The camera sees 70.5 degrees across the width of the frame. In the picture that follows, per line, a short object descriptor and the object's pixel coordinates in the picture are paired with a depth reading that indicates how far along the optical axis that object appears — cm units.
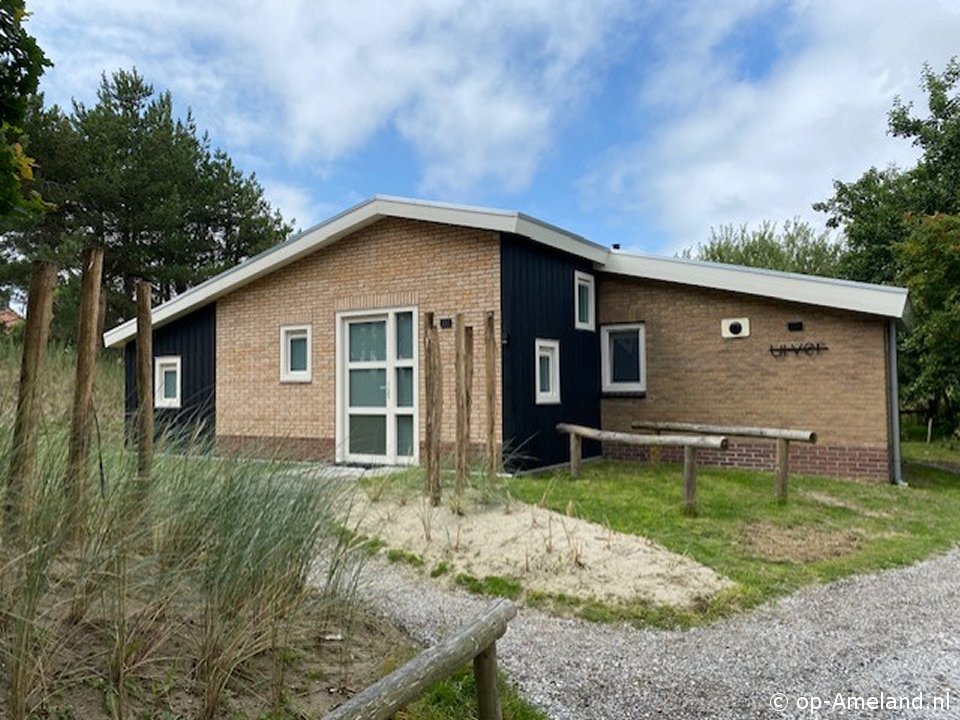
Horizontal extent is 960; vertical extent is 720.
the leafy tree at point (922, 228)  1292
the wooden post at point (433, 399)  647
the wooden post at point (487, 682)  275
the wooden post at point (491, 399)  693
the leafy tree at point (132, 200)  1923
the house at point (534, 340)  972
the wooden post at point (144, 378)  336
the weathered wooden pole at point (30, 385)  251
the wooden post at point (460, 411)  651
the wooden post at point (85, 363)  287
